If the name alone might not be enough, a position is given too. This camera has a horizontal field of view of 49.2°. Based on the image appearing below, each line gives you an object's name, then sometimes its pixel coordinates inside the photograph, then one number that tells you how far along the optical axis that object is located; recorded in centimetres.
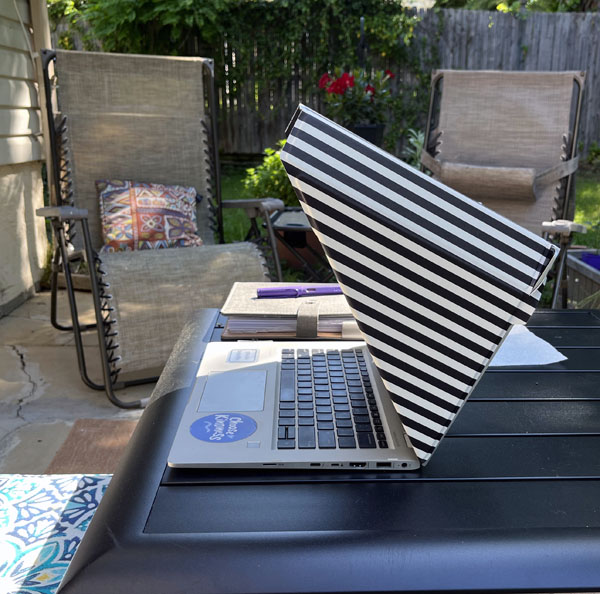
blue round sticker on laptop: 73
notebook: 112
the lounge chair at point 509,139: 313
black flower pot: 468
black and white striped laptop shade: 63
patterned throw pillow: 292
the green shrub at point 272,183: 403
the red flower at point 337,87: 475
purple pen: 128
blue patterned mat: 87
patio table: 54
